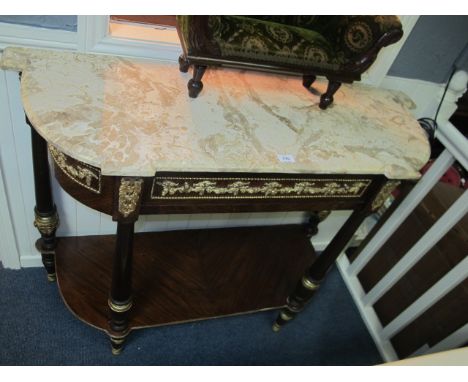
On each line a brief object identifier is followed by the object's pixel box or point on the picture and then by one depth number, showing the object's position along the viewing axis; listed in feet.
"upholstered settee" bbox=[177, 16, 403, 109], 2.97
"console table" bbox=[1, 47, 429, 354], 2.71
